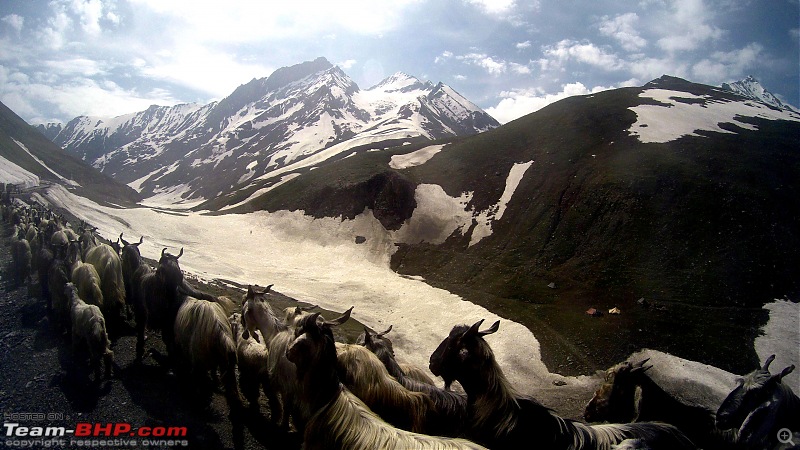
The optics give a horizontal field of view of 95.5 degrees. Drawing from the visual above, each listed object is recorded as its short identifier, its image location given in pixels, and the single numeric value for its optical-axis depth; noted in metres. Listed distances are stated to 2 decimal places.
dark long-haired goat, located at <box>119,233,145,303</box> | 14.43
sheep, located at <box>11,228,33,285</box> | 18.62
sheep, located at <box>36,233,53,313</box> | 16.09
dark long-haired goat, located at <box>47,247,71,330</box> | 13.60
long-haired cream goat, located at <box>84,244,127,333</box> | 14.37
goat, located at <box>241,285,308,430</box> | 7.19
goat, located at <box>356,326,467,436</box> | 7.79
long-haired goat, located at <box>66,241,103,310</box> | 13.84
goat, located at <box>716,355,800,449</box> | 6.80
